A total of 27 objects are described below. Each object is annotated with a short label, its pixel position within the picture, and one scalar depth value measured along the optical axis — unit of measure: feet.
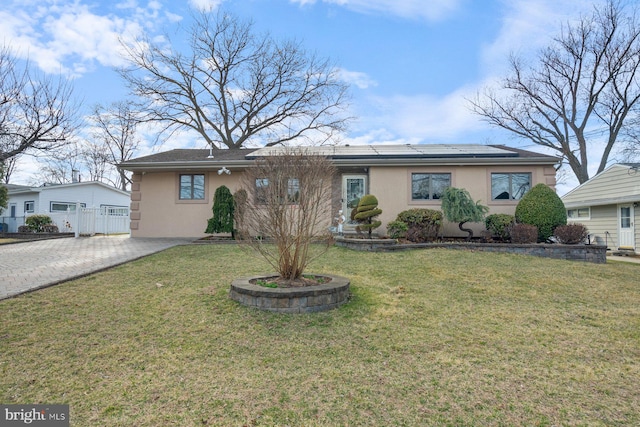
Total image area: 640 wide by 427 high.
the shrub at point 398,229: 33.58
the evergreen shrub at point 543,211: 33.01
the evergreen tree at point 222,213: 37.19
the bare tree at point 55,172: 107.96
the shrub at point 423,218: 33.83
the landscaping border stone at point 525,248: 29.99
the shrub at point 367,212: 32.92
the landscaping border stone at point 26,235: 51.85
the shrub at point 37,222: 57.57
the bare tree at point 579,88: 65.87
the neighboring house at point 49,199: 70.69
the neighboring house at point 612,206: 50.29
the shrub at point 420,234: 33.58
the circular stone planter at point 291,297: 14.73
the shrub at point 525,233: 31.48
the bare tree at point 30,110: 34.68
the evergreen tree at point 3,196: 59.82
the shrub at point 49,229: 57.36
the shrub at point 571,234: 30.96
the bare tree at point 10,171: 96.08
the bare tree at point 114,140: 80.62
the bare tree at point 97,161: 100.73
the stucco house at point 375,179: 38.63
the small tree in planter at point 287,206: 15.69
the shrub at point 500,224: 34.76
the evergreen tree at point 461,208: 33.50
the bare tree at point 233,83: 71.26
